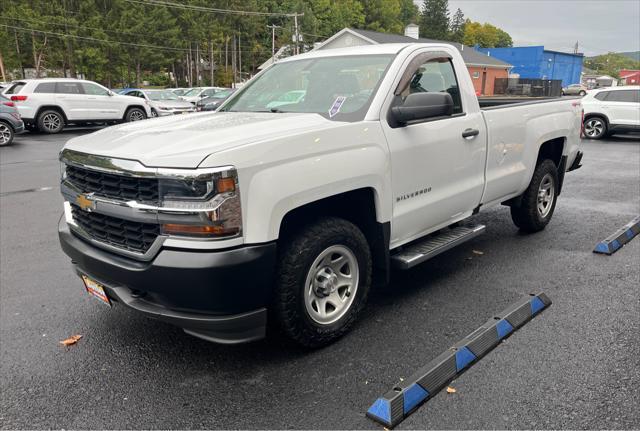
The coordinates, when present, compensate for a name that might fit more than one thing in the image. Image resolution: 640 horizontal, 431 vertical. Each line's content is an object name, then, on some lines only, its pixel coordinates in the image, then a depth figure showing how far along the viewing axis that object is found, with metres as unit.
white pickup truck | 2.71
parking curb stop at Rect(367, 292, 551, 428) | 2.72
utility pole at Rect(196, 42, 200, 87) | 67.36
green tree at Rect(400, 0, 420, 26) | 118.03
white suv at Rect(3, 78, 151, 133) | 17.25
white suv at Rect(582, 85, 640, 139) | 15.94
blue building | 61.25
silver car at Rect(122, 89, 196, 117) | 21.55
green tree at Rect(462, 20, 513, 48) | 125.19
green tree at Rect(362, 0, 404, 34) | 96.00
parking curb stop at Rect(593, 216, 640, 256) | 5.36
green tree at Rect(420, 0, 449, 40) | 97.50
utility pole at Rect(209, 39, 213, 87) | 69.31
